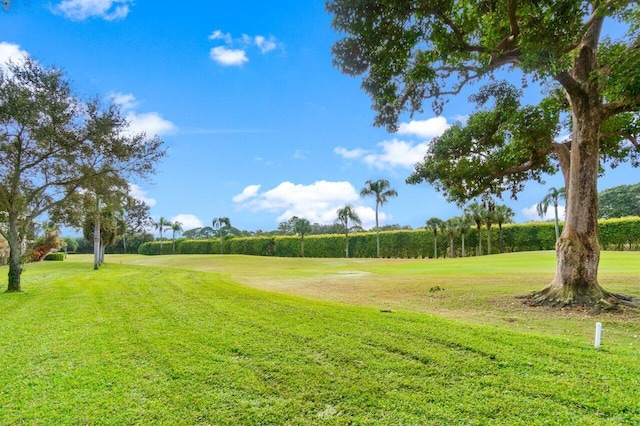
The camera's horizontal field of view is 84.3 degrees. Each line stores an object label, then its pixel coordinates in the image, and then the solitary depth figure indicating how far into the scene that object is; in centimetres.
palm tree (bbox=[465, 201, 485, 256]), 4033
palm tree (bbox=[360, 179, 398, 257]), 4878
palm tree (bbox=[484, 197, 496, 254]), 4113
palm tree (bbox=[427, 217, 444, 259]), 4324
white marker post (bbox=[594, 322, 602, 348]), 524
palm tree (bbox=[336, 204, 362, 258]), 4941
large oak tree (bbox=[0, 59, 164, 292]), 1137
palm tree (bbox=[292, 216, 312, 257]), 4988
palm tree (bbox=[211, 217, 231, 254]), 5951
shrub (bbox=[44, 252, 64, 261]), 3822
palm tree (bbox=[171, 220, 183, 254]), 6840
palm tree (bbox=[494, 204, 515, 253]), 4097
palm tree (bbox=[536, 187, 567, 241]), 3611
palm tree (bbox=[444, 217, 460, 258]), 4302
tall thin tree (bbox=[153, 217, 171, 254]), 6856
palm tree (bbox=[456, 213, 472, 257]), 4319
